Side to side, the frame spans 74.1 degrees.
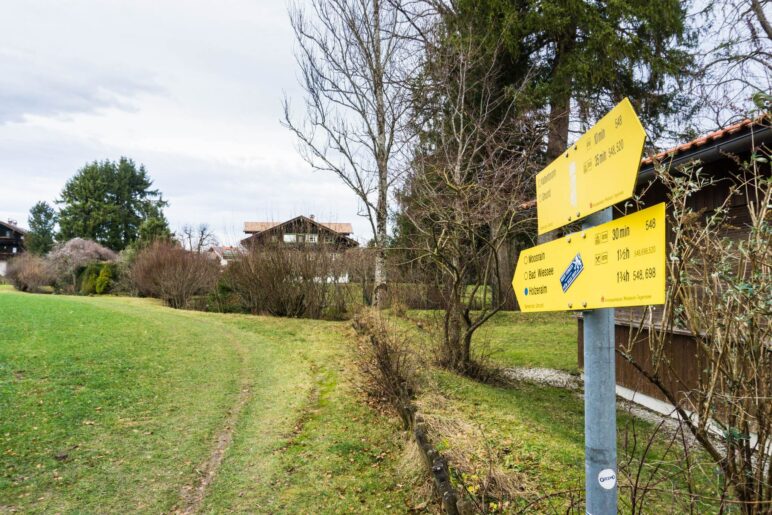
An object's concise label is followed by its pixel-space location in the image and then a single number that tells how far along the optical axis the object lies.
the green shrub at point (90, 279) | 29.72
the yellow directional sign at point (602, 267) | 1.47
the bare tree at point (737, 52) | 13.28
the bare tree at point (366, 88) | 16.34
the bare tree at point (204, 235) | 40.75
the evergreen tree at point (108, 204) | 52.09
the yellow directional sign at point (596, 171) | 1.62
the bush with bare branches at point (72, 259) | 32.66
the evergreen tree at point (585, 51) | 14.37
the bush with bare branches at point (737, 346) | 2.26
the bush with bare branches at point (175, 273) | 22.67
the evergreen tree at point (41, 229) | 55.75
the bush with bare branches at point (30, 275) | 32.78
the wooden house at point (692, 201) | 5.43
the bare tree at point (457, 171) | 8.55
